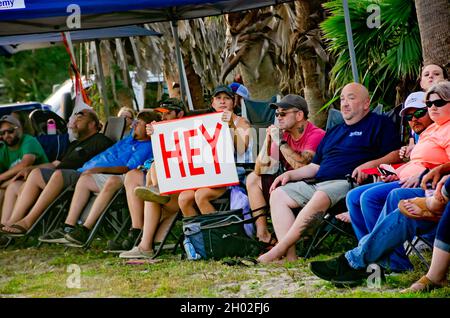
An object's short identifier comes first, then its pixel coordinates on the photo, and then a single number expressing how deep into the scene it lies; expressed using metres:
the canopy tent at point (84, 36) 13.70
